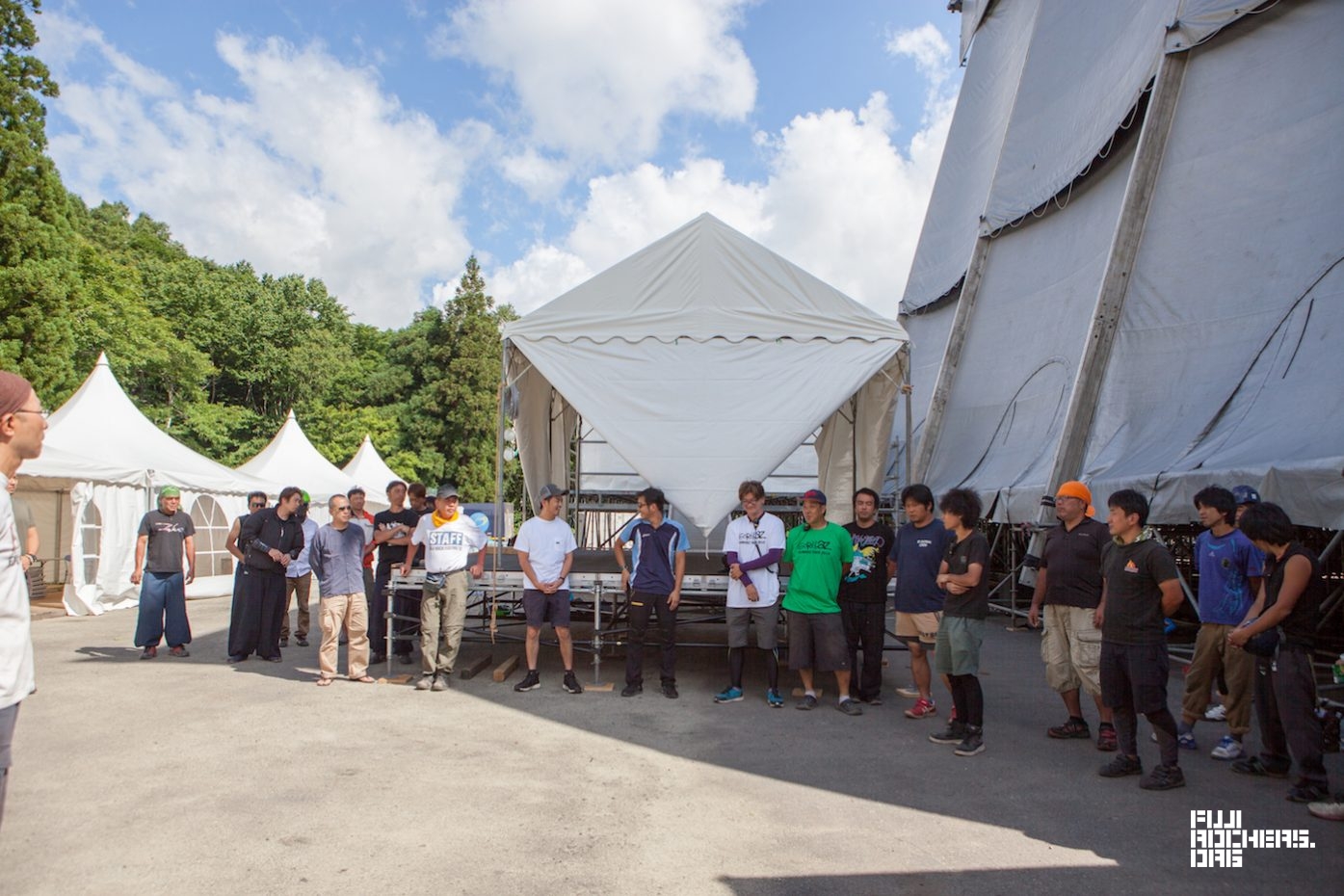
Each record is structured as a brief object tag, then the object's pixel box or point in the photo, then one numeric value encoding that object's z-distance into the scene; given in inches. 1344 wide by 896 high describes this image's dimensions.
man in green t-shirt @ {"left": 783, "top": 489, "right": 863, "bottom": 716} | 259.3
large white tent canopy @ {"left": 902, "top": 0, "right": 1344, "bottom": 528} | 320.8
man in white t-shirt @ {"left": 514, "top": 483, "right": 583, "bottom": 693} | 277.6
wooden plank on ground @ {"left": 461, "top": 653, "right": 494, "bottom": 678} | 303.7
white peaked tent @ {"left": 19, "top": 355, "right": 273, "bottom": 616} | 499.2
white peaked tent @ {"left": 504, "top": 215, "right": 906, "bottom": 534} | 306.0
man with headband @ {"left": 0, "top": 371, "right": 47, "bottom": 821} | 95.5
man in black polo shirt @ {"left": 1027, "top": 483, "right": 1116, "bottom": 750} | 213.0
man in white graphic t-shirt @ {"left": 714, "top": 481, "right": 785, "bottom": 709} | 266.4
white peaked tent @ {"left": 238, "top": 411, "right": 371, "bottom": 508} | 776.9
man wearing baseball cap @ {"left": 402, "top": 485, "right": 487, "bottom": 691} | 284.8
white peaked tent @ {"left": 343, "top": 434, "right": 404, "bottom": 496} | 978.1
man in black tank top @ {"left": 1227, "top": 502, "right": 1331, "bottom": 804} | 170.1
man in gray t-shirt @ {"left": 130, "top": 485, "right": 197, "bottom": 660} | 331.3
